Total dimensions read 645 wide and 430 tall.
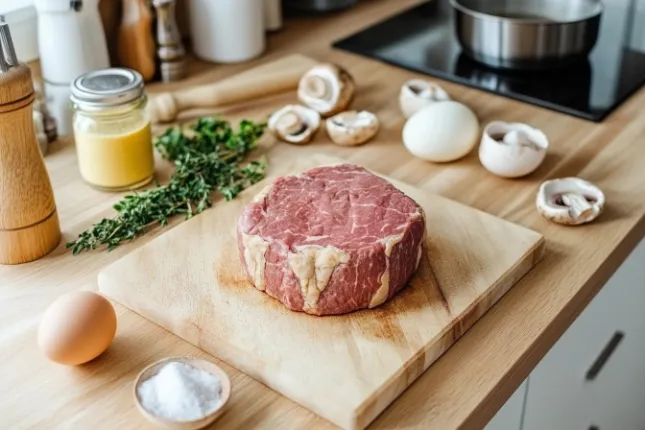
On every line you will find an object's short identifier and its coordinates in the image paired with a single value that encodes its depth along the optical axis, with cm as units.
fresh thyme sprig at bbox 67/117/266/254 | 115
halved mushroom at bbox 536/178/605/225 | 116
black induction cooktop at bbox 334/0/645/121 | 151
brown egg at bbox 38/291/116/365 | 89
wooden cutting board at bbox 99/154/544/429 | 88
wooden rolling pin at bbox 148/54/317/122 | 142
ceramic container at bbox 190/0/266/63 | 161
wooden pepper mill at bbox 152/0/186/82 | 150
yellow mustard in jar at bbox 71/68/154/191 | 116
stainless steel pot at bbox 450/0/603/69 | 150
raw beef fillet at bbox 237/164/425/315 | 95
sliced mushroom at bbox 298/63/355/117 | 143
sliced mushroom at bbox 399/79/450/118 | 142
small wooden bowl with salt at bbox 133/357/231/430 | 83
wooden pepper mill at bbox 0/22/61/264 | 99
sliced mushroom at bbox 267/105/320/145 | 138
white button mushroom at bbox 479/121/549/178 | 124
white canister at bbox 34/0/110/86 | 134
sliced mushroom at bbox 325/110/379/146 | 136
